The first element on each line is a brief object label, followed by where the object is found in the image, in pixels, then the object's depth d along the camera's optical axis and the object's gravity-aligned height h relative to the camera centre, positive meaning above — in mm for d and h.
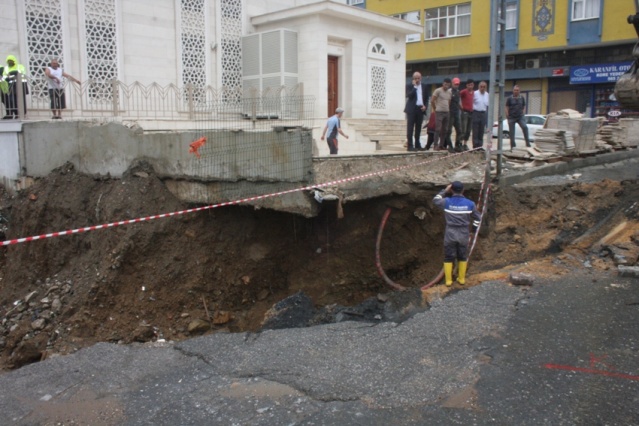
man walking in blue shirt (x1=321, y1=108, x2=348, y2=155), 11656 -76
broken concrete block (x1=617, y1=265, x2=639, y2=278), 6711 -1725
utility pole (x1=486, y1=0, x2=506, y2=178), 9109 +963
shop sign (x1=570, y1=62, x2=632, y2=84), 25938 +2571
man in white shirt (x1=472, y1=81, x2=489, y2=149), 12078 +315
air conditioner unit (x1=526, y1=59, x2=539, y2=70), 28544 +3262
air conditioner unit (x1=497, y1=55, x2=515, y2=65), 29297 +3539
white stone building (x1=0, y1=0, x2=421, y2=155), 13117 +2210
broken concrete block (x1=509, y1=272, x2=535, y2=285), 6648 -1792
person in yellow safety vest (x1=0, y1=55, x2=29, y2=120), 10992 +811
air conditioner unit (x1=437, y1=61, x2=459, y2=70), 31266 +3544
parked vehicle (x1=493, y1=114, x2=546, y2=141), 20220 +139
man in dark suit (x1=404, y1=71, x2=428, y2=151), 11414 +369
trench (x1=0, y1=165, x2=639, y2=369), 8180 -2067
